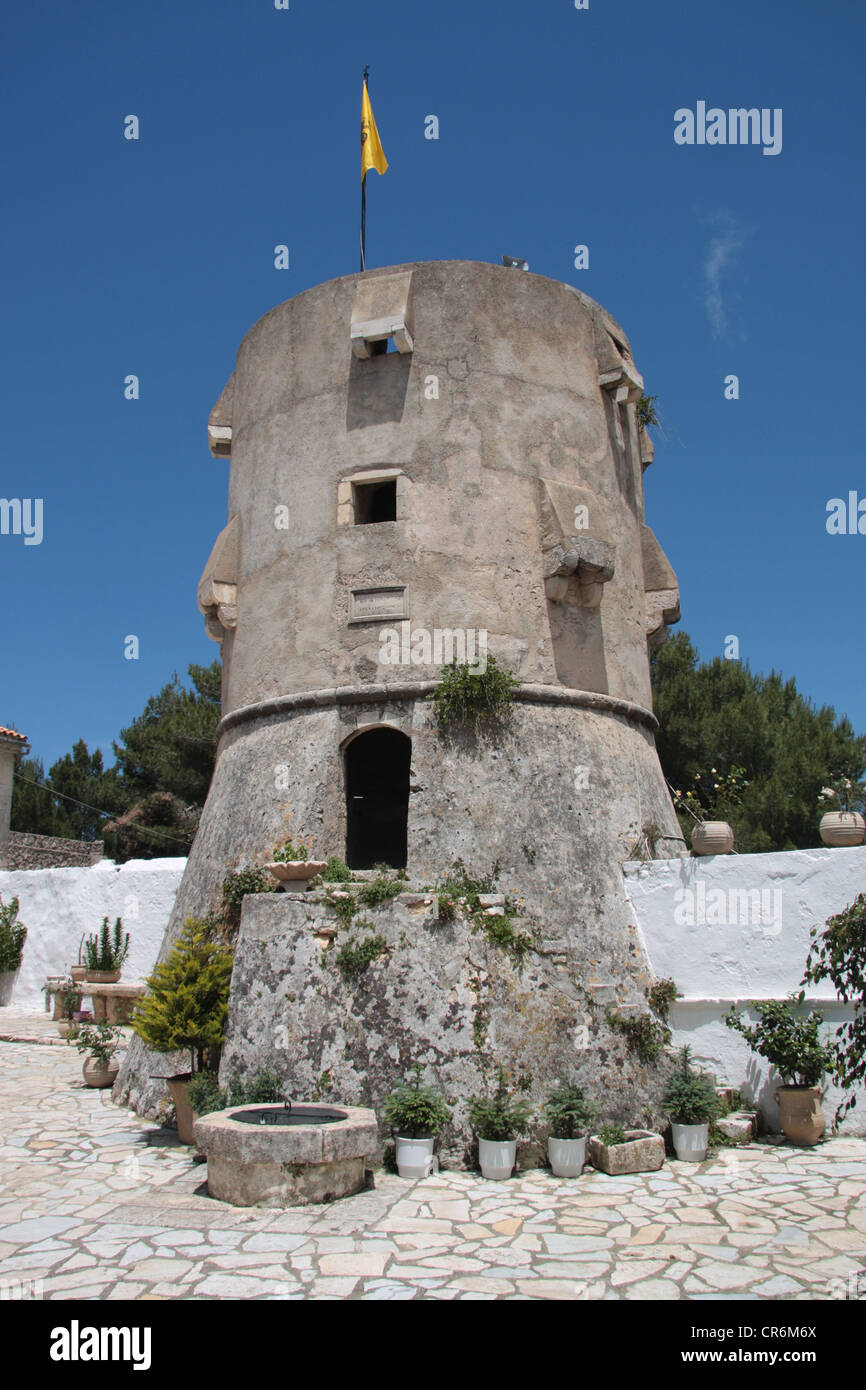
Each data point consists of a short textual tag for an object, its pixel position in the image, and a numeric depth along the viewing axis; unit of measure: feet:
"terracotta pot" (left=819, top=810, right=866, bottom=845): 30.01
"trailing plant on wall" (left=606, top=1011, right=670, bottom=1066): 28.73
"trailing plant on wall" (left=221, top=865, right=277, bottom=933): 32.24
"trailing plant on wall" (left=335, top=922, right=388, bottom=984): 28.04
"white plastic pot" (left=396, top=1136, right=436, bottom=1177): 25.05
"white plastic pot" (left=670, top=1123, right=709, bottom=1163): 26.73
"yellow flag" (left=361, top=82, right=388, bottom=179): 42.04
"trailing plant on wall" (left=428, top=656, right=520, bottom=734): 32.65
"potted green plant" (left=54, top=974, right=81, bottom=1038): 50.42
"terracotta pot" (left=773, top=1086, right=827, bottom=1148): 27.81
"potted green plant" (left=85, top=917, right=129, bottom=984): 50.80
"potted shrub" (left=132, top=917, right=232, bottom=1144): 28.81
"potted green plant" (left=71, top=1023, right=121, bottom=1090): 36.35
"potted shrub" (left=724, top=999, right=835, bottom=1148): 27.86
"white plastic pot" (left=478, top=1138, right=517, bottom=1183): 24.99
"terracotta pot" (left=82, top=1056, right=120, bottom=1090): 37.04
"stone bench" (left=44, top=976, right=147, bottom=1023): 46.91
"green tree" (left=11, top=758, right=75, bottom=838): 105.70
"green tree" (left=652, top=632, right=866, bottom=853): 62.75
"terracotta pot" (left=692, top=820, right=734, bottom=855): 31.71
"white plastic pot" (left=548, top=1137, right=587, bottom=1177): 25.36
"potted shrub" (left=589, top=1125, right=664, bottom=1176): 25.49
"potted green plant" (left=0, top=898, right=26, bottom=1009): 59.06
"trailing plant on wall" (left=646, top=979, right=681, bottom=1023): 30.68
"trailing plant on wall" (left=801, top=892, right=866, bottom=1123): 15.65
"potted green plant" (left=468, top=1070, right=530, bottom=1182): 25.03
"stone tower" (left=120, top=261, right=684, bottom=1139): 30.60
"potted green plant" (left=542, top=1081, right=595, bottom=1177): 25.39
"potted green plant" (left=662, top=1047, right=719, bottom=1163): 26.84
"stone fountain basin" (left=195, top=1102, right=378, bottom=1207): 22.68
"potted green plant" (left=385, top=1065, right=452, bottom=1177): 25.08
